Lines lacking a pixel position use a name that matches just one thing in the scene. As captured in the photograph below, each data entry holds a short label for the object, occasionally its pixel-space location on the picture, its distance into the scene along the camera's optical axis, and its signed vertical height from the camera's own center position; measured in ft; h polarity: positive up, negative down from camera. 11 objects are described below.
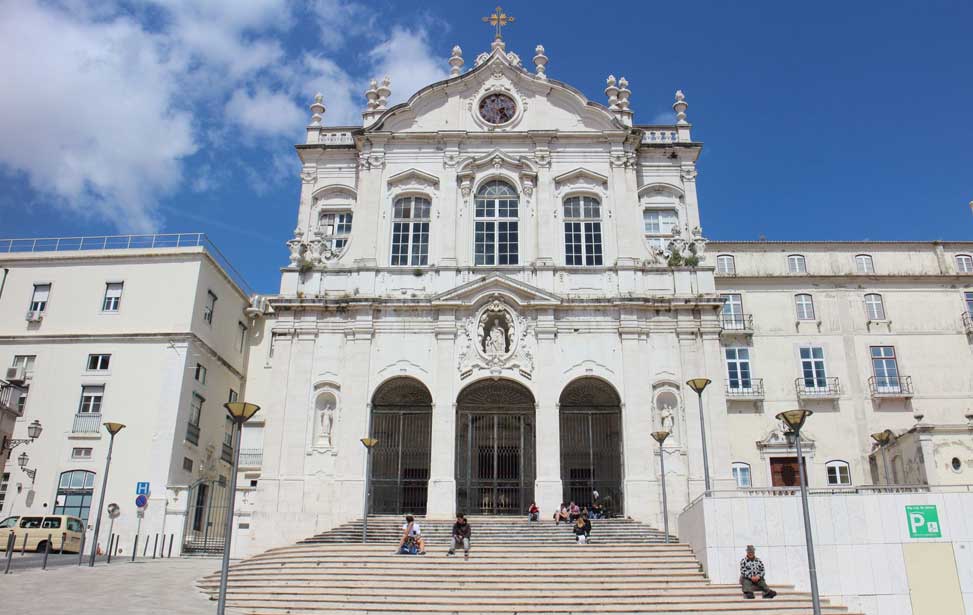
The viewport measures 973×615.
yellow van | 80.94 +2.03
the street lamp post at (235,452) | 44.39 +6.10
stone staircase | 53.26 -1.73
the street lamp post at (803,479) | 44.96 +4.70
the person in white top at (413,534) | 63.93 +1.66
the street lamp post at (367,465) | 70.65 +8.06
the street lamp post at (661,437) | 72.28 +10.31
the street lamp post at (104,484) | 67.36 +5.49
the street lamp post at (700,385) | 64.94 +13.37
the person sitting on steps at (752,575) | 54.80 -1.03
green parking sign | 58.08 +2.72
